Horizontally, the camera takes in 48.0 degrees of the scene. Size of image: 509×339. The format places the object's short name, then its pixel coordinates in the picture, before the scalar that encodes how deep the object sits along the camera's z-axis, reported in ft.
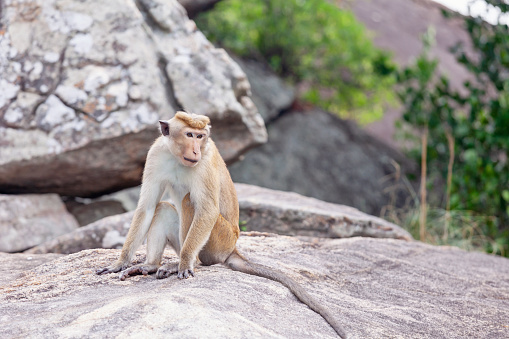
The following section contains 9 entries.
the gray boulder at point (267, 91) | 36.76
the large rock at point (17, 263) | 14.19
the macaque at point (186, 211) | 13.07
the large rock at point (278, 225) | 19.25
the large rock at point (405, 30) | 52.05
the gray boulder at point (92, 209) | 22.88
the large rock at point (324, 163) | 36.27
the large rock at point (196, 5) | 30.32
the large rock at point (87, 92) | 19.43
